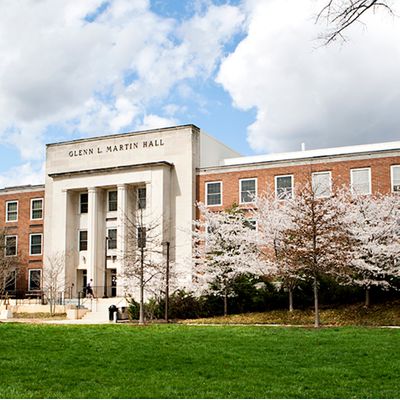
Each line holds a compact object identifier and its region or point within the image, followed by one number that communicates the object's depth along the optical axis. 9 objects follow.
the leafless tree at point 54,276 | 47.25
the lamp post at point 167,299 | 32.28
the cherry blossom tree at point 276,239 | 32.53
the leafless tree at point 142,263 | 33.69
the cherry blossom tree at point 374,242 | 32.00
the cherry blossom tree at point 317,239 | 27.97
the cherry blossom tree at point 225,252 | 35.69
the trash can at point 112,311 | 36.98
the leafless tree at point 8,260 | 49.03
